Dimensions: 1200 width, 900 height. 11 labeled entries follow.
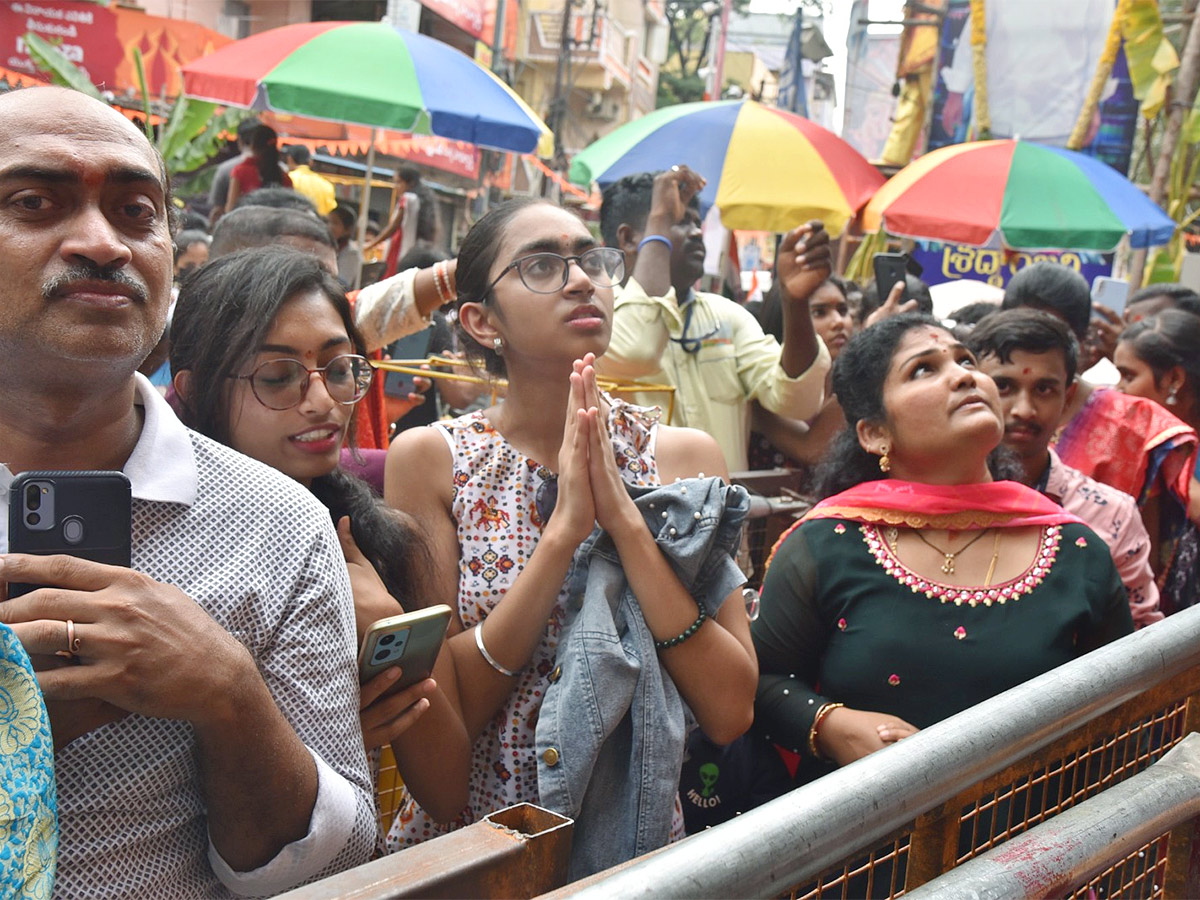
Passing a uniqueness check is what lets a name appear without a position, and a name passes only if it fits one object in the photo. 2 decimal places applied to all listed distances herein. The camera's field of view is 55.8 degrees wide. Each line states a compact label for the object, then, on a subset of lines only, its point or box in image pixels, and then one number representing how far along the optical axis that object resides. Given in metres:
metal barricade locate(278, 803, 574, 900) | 1.01
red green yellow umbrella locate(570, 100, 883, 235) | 6.99
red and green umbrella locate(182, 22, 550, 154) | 6.28
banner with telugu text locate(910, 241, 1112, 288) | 10.70
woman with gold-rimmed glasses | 2.04
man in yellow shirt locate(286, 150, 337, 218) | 7.45
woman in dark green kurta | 2.48
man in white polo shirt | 1.38
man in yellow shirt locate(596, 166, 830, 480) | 3.86
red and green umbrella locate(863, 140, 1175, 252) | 7.00
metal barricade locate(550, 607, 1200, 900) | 1.01
